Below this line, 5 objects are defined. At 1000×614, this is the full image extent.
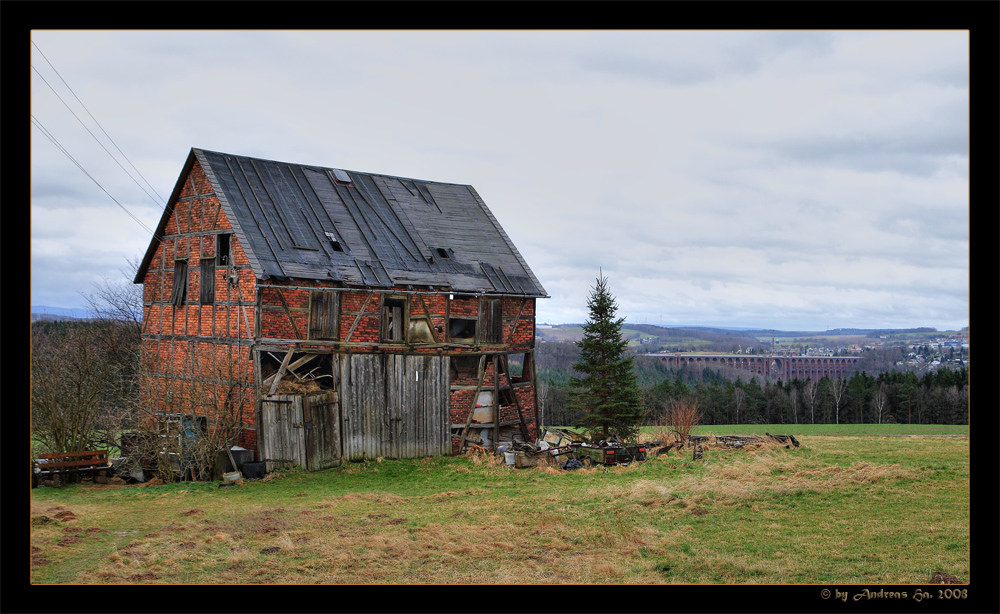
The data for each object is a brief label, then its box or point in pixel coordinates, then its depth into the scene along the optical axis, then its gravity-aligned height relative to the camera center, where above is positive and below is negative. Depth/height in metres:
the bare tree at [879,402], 78.19 -8.25
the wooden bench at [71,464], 19.64 -3.68
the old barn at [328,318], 21.94 +0.56
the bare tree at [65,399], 21.44 -1.96
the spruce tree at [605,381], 29.56 -2.14
